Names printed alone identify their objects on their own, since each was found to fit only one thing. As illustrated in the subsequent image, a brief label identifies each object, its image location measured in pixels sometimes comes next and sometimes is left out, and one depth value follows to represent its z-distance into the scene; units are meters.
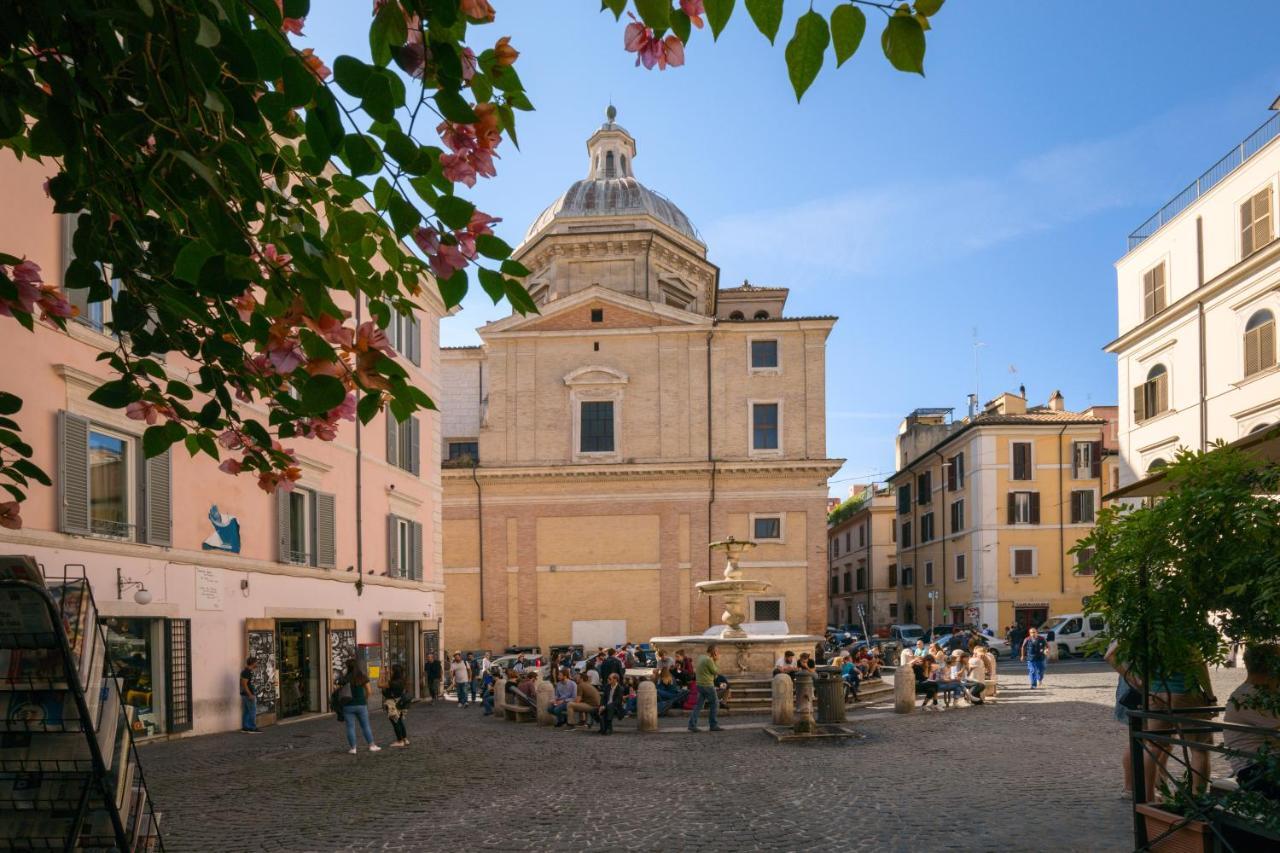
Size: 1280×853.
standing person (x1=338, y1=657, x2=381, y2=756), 14.31
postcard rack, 4.89
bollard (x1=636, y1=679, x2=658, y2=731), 18.19
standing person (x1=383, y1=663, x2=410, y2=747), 15.54
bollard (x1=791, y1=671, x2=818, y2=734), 15.84
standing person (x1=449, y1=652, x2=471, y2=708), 25.52
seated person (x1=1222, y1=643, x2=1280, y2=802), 5.83
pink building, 14.05
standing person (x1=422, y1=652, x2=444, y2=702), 26.00
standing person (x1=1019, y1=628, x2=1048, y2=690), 25.80
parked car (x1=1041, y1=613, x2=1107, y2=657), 39.34
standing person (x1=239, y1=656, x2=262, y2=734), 18.12
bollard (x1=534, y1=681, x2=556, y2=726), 20.02
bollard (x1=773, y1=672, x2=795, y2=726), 17.72
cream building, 26.94
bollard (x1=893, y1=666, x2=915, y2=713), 20.00
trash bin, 16.95
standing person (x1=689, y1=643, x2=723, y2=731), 17.69
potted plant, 5.70
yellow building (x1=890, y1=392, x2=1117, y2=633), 48.28
